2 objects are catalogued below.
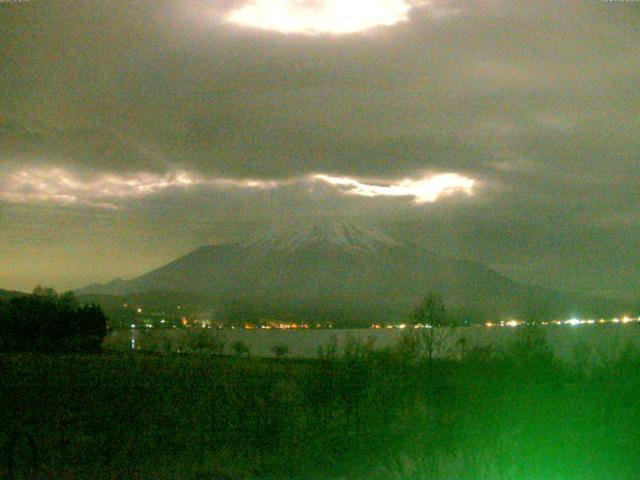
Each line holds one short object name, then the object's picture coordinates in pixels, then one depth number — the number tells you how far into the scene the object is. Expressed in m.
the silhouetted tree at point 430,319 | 31.28
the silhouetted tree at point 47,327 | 53.92
